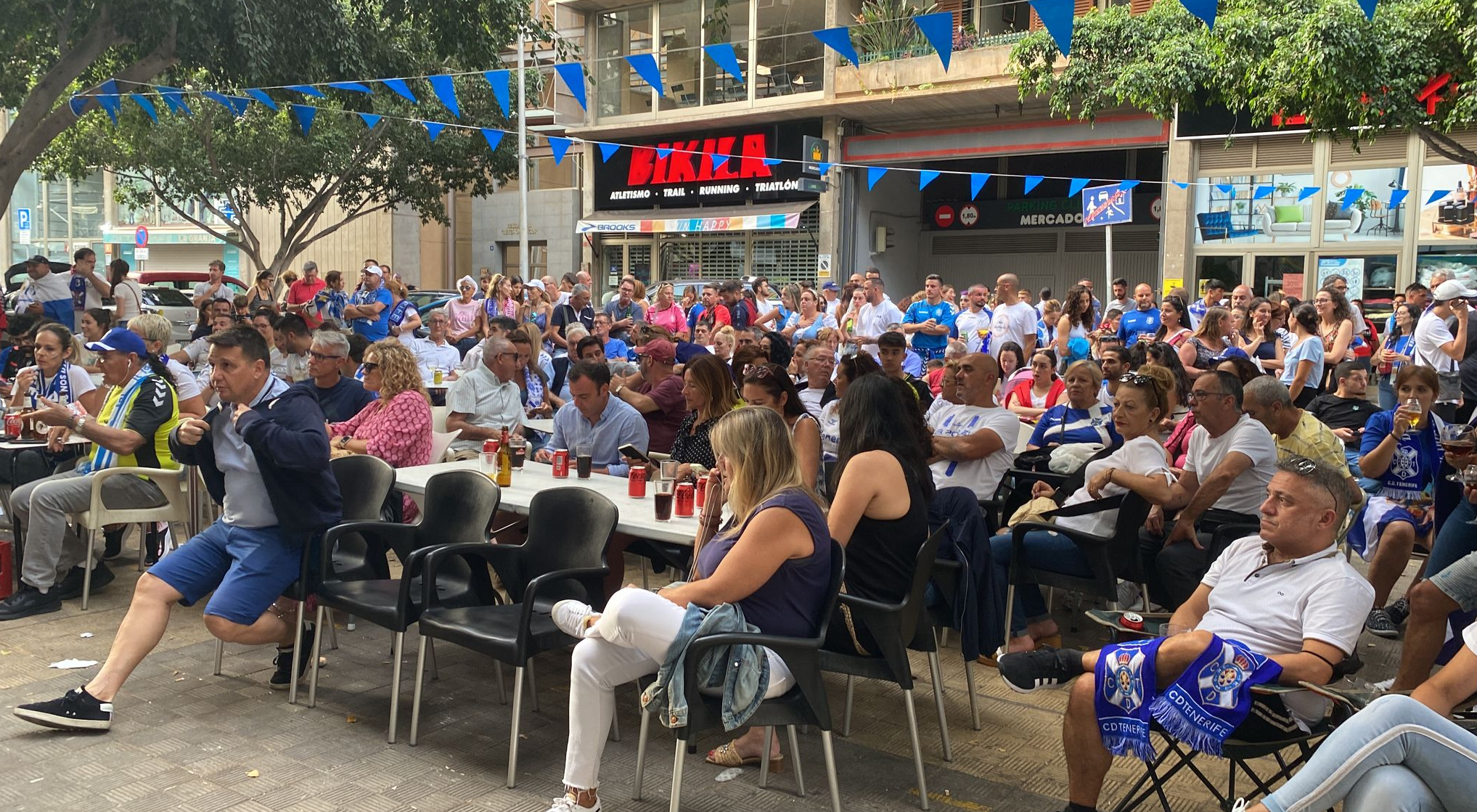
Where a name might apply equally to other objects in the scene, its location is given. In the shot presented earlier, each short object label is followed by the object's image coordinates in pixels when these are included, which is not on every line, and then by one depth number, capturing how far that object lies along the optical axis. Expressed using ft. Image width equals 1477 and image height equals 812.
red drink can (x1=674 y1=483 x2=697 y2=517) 15.56
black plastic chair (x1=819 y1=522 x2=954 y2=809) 12.16
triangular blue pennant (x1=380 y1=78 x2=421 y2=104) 40.22
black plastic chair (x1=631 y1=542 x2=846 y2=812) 11.10
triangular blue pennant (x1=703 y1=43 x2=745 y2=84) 37.35
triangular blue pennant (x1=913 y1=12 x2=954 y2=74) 27.76
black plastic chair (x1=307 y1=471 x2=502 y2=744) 14.96
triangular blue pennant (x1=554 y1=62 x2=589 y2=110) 38.70
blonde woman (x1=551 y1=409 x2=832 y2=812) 11.42
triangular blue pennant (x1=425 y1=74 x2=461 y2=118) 38.96
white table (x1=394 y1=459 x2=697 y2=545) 14.74
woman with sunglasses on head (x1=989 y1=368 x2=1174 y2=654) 16.44
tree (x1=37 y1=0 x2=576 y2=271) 76.38
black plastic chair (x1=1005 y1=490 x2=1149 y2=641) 16.12
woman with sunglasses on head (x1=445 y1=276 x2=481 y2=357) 41.78
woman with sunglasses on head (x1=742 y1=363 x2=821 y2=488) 17.01
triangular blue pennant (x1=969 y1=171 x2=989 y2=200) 56.39
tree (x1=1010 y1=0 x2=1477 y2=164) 33.86
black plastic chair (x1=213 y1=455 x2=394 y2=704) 16.90
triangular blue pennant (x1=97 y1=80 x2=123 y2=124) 42.45
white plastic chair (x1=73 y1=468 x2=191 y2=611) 19.21
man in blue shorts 14.70
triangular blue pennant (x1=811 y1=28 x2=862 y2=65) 31.42
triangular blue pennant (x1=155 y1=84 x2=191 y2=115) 41.18
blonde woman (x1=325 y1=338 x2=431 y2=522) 20.30
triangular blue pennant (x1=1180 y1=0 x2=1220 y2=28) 19.95
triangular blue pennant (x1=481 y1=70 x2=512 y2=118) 38.01
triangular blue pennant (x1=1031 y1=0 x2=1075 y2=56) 22.45
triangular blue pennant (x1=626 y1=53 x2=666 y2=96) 39.96
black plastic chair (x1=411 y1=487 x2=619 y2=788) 12.94
